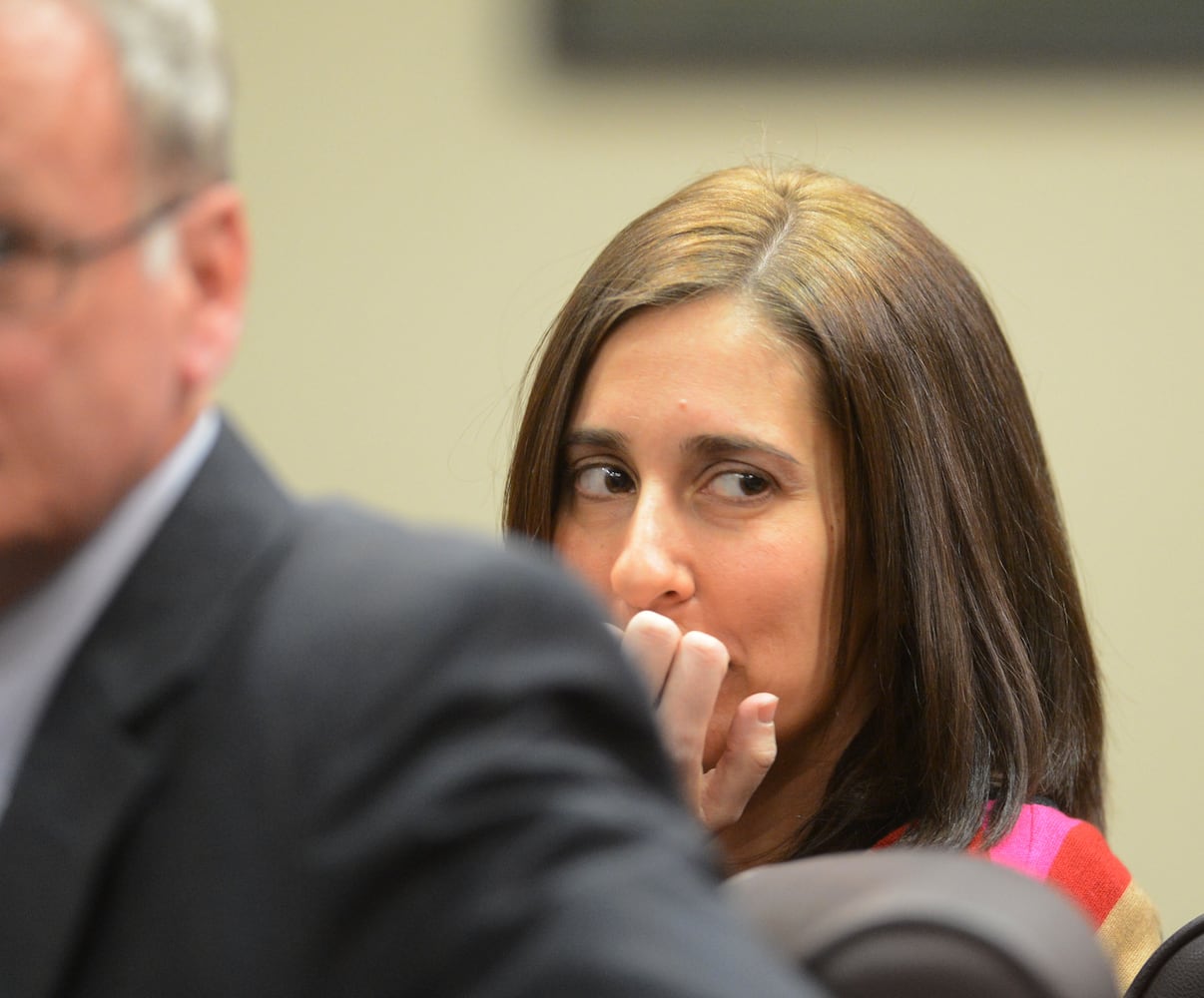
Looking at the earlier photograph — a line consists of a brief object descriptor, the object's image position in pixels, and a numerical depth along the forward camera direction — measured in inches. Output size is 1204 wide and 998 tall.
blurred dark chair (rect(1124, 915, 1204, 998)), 110.5
